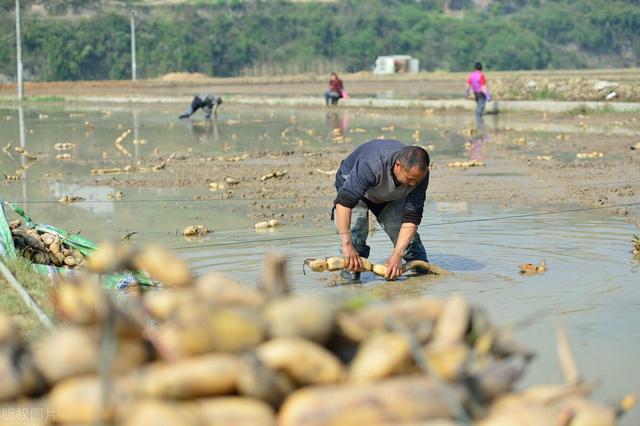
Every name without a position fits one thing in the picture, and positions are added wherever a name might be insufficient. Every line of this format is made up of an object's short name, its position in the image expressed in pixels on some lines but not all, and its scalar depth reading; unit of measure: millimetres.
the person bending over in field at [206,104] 30094
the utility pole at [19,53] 43219
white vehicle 71188
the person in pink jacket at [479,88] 27859
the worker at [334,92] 35219
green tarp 7863
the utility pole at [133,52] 58962
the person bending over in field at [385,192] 7605
